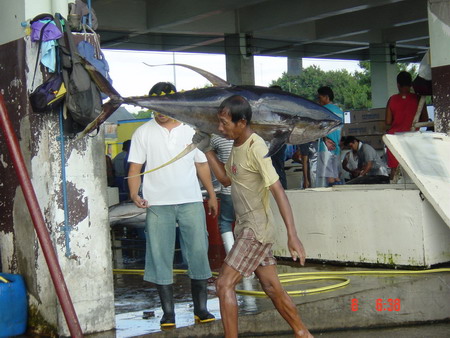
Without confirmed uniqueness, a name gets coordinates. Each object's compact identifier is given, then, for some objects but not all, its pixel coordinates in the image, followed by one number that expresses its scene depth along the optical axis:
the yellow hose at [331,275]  7.55
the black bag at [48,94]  5.79
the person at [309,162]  11.85
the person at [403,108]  10.75
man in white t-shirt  6.39
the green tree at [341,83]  75.56
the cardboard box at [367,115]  19.25
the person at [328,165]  11.55
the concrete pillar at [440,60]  9.65
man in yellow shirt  5.38
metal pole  4.58
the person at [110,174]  15.42
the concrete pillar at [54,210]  6.02
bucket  6.08
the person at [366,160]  14.22
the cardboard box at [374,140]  18.50
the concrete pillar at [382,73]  29.99
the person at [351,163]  14.93
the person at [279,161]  10.54
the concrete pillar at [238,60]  26.12
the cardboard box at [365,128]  18.67
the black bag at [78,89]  5.81
